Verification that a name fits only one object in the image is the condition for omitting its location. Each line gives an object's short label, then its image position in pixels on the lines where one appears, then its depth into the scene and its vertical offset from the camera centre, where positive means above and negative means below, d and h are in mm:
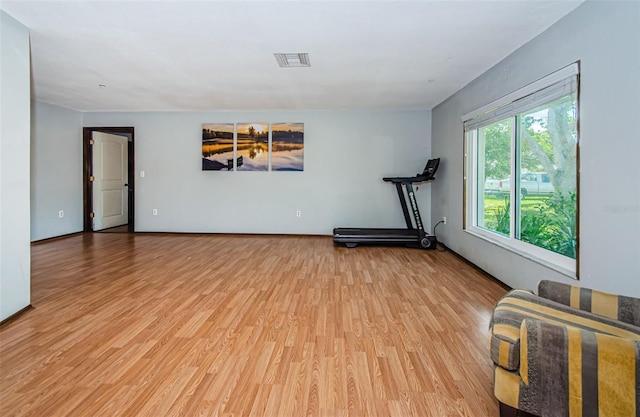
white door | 6676 +338
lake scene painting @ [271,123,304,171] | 6297 +958
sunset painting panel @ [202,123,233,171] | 6418 +965
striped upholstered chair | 1242 -615
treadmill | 5371 -552
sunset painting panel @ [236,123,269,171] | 6375 +964
